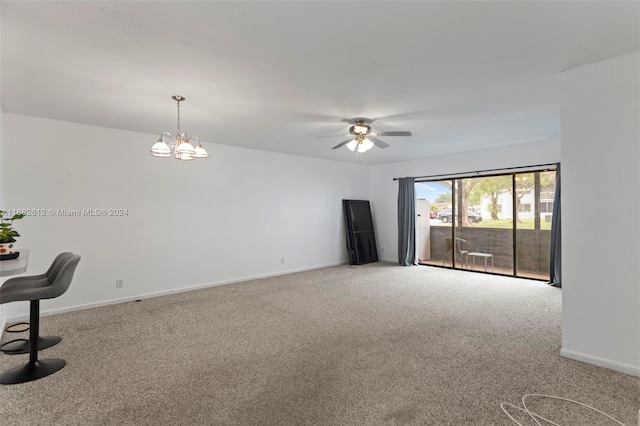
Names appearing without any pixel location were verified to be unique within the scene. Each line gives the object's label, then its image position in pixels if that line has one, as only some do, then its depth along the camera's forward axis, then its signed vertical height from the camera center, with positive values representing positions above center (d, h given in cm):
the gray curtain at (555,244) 531 -39
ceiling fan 407 +110
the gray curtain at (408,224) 729 -12
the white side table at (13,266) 197 -35
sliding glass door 586 -6
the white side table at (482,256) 647 -75
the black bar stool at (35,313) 249 -85
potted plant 238 -23
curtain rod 557 +97
